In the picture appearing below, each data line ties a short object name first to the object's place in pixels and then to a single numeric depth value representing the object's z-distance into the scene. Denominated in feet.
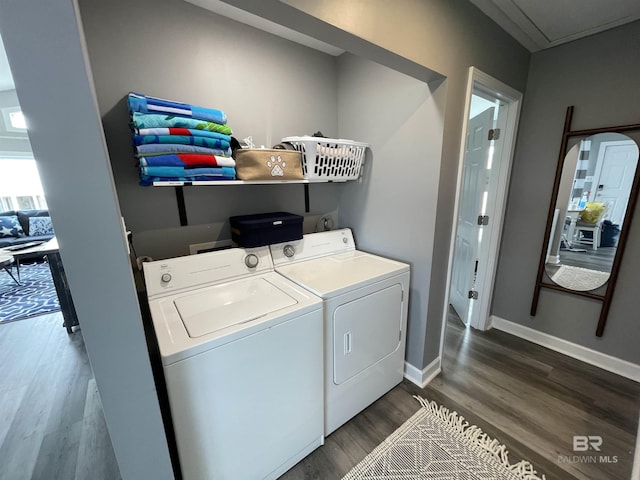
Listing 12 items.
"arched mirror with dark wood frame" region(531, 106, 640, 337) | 5.68
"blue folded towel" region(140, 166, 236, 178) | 3.88
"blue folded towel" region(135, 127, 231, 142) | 3.76
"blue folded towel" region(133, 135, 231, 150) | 3.78
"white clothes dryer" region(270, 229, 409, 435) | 4.39
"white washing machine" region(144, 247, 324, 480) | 3.07
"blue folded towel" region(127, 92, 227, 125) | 3.77
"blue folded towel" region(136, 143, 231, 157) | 3.80
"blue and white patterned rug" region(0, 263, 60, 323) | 9.61
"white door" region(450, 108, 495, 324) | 7.36
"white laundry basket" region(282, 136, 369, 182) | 5.26
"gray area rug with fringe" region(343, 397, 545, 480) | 4.17
